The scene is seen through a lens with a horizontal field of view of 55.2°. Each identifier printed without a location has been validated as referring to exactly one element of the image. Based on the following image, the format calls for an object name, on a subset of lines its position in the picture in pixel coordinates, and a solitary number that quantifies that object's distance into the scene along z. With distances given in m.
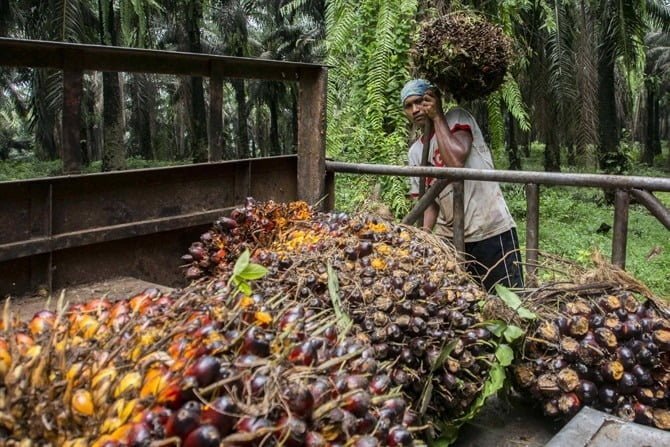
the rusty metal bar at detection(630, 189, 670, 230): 2.57
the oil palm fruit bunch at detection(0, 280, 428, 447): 0.99
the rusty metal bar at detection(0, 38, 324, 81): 2.12
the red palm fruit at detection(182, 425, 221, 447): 0.97
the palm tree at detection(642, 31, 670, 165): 33.56
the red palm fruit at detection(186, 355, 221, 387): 1.05
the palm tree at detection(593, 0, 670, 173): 9.15
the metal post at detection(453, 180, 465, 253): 3.04
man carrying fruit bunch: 3.22
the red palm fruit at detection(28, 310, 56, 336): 1.24
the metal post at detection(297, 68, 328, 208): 3.20
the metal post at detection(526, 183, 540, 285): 2.84
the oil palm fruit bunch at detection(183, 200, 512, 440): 1.75
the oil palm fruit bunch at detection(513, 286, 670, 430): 1.97
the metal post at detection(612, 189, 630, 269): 2.63
